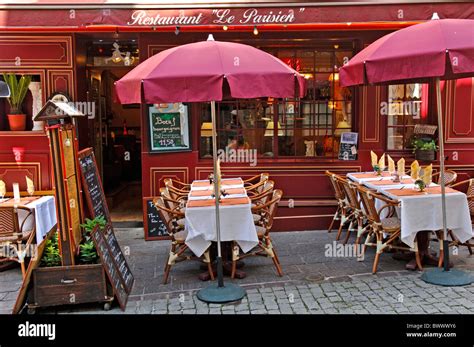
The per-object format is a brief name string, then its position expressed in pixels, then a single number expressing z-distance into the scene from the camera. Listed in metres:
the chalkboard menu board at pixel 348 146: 8.62
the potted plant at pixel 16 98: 8.26
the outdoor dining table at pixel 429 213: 6.22
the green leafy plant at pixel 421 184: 6.54
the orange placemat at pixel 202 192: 6.85
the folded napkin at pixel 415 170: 7.20
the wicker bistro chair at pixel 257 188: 7.43
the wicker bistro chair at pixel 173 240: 6.15
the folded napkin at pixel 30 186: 7.54
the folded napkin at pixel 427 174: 6.90
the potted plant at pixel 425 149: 8.38
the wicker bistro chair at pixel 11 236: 6.53
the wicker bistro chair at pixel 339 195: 7.84
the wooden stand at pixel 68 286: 5.20
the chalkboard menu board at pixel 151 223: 8.23
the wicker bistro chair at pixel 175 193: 7.15
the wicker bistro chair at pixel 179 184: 7.89
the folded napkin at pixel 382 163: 8.05
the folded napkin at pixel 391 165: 7.94
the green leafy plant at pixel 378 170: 8.02
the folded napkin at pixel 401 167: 7.75
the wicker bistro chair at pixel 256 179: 7.83
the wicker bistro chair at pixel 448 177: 7.99
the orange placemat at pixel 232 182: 7.65
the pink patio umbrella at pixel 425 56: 4.95
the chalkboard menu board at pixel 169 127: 8.31
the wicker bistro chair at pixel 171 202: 6.52
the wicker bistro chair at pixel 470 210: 6.53
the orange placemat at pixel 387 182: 7.29
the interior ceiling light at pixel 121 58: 8.63
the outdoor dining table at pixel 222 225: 6.02
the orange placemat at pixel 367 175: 8.04
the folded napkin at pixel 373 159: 8.20
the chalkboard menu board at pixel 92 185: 5.80
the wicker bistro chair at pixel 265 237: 6.18
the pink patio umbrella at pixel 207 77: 4.83
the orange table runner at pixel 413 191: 6.47
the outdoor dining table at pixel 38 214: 6.81
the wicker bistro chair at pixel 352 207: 7.00
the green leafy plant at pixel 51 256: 5.39
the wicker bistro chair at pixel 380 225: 6.32
